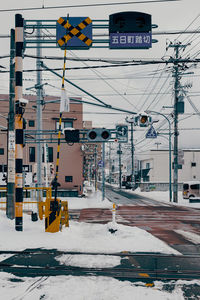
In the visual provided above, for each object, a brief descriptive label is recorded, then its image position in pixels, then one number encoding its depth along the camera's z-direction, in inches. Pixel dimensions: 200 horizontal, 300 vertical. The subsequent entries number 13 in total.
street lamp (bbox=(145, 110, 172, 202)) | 1141.5
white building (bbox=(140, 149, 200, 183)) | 2208.4
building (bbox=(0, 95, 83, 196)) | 1333.7
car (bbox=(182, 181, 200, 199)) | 1256.2
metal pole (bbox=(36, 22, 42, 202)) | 671.1
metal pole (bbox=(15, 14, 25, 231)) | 382.9
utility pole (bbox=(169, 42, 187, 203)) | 1102.4
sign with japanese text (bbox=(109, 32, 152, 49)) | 392.2
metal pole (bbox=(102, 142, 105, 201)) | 1071.4
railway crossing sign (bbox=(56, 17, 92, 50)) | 405.7
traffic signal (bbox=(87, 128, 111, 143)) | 544.1
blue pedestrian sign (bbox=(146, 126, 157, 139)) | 1037.8
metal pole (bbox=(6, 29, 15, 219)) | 468.4
